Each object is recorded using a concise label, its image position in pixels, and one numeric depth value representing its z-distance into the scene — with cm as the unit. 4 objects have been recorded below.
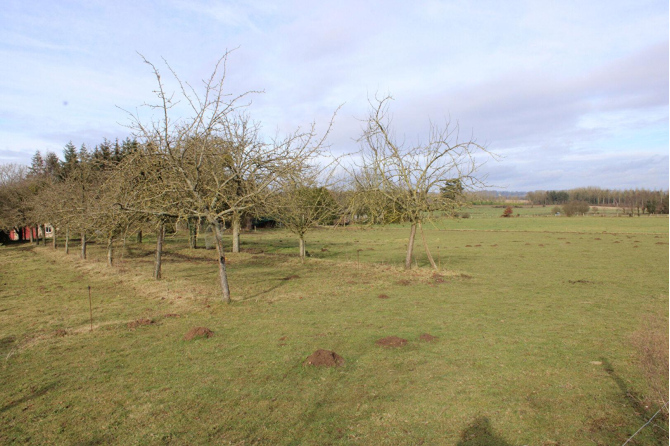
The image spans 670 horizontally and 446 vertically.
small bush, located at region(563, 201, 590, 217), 8719
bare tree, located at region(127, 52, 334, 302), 1015
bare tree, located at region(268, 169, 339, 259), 2092
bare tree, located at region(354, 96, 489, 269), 1573
